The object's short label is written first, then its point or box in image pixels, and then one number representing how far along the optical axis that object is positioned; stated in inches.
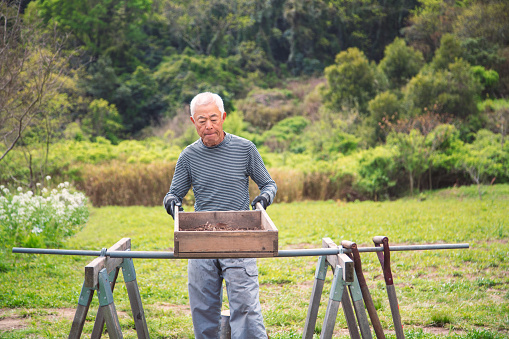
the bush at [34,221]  337.7
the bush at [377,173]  636.7
